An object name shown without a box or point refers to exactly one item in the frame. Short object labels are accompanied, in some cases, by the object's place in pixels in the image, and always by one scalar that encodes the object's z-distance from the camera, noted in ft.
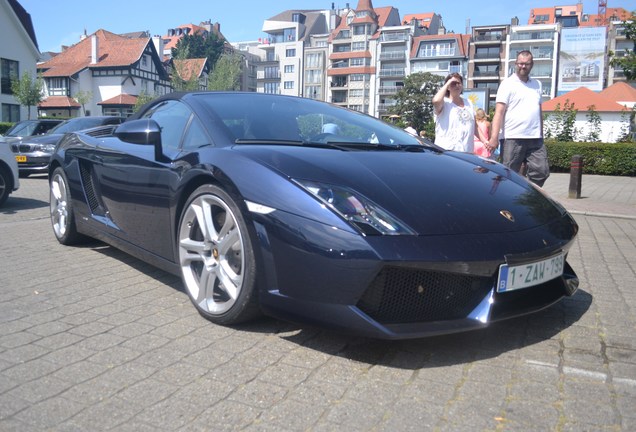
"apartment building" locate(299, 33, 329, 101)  321.11
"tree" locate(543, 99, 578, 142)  86.69
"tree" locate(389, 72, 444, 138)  231.32
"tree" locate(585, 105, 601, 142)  90.51
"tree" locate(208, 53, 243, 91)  189.06
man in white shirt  19.40
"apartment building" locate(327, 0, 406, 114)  303.68
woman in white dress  20.26
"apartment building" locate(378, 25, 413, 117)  295.89
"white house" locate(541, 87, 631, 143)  95.81
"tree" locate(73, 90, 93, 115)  164.45
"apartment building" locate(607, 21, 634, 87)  273.19
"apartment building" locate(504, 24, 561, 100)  278.05
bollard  41.09
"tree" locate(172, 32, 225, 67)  336.00
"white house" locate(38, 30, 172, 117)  208.44
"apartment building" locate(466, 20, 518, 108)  282.36
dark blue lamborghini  8.23
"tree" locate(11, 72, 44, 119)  115.75
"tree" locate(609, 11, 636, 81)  44.83
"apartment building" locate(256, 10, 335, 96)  344.49
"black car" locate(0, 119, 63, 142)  49.83
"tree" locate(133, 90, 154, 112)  171.22
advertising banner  240.73
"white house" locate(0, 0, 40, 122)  132.77
